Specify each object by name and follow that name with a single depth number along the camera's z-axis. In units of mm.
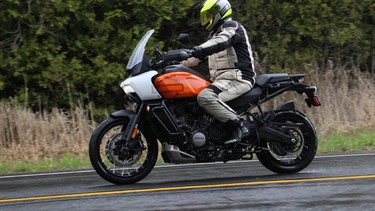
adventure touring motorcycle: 12564
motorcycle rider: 12675
